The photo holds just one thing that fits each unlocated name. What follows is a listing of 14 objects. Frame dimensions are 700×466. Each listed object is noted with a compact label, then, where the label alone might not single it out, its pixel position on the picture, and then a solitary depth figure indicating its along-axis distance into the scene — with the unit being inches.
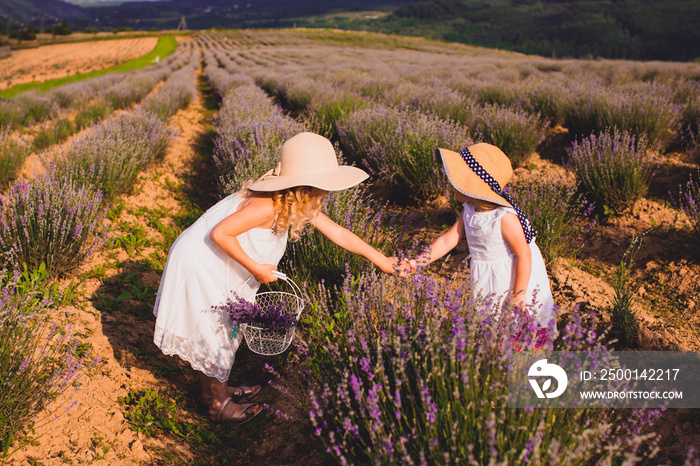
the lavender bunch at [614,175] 153.4
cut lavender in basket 88.2
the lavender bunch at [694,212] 130.1
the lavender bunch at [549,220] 130.2
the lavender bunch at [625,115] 197.8
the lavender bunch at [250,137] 159.6
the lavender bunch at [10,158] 197.2
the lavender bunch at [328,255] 116.5
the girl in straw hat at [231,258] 85.5
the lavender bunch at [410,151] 169.9
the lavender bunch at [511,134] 199.0
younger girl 84.0
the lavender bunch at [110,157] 173.7
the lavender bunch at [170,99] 319.6
